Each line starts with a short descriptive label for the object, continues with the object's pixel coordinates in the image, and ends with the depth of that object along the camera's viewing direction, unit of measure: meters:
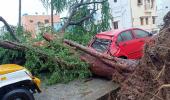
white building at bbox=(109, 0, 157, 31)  14.67
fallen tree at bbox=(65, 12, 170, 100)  2.64
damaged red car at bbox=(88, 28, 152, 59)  4.93
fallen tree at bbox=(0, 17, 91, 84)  4.01
